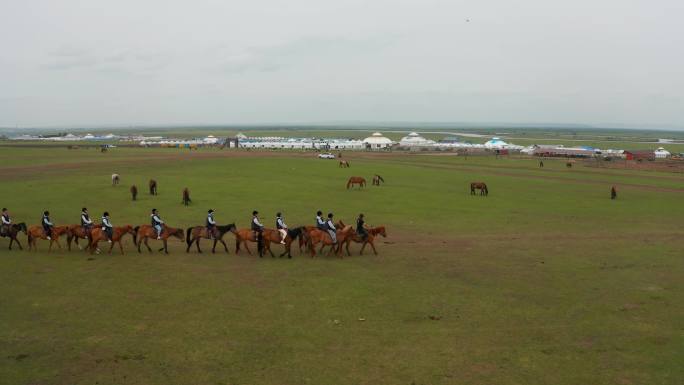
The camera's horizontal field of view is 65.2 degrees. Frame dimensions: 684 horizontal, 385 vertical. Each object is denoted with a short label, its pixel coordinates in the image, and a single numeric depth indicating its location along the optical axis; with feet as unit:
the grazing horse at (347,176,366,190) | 130.72
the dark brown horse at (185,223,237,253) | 64.19
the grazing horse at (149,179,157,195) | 113.50
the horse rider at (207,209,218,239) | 64.18
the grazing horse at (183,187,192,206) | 100.22
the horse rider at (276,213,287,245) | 61.77
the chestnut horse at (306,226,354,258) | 61.93
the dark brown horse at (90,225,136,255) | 62.13
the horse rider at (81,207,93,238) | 62.59
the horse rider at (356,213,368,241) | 64.08
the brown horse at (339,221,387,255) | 63.85
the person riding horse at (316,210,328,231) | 63.52
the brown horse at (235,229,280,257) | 61.93
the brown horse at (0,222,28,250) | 64.54
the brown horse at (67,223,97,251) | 63.16
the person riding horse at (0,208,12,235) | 64.49
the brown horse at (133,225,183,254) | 63.87
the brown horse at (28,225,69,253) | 63.36
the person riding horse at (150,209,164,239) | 63.62
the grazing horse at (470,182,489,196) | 122.29
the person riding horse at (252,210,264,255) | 61.72
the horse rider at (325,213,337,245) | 62.13
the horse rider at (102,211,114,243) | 62.39
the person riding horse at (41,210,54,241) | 63.62
